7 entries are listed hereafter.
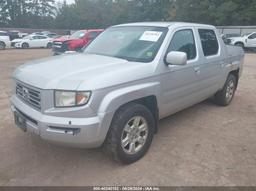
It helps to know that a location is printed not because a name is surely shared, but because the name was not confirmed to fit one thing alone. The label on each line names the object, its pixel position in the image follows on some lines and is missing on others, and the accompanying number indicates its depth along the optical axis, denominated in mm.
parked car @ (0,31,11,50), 16754
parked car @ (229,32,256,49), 15571
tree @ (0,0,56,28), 38593
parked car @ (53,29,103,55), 11121
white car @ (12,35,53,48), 18159
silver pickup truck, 2096
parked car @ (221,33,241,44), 18136
